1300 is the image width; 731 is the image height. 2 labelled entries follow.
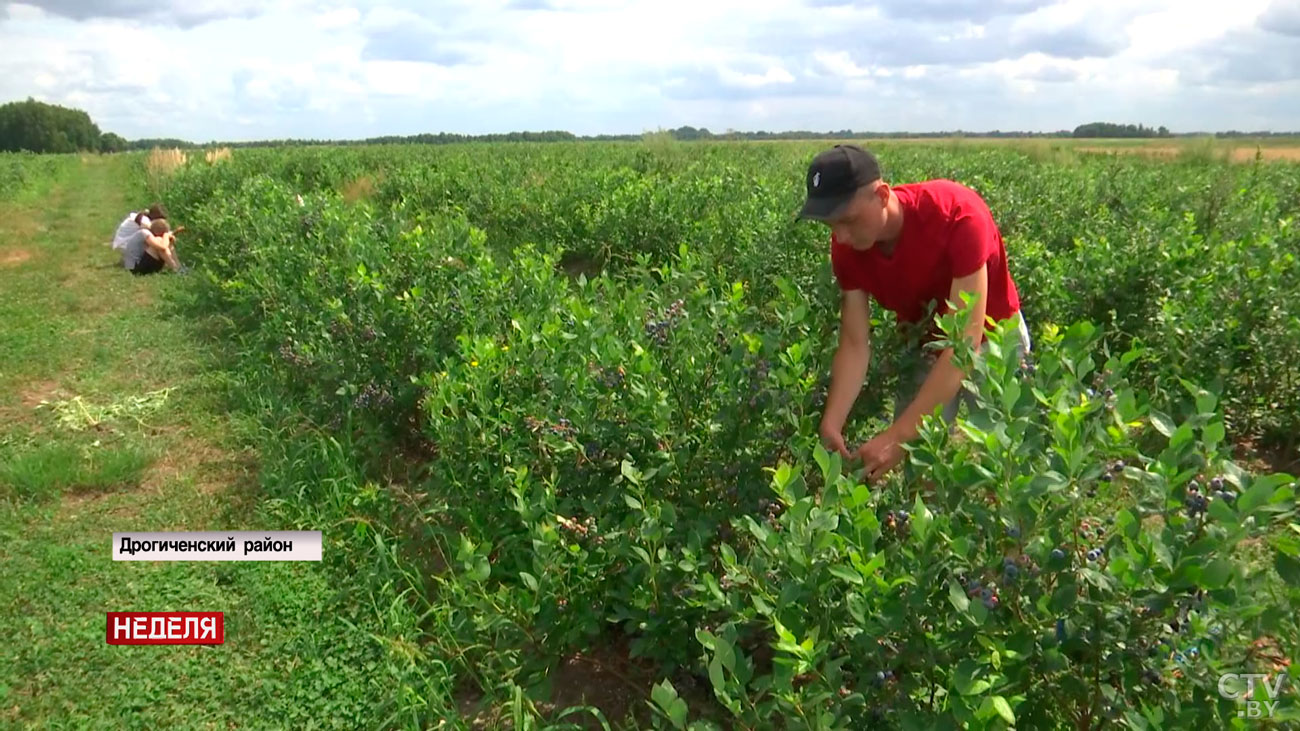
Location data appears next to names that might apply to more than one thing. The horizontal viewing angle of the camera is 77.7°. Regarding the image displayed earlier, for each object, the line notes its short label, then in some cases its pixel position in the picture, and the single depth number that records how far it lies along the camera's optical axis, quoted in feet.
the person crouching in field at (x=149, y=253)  32.24
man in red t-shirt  7.14
